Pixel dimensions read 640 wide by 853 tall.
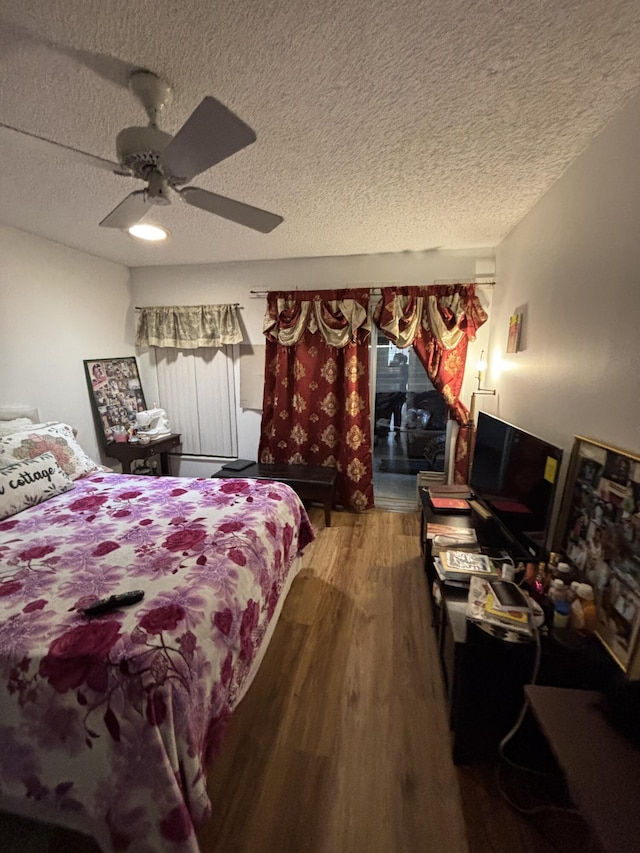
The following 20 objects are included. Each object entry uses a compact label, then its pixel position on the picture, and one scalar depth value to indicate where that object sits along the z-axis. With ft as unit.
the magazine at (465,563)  5.22
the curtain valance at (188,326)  11.50
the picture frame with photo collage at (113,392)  10.97
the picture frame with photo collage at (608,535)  3.48
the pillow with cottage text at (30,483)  6.14
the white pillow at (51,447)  6.98
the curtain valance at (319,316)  10.51
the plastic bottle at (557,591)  4.09
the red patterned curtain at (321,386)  10.70
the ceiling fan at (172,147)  3.30
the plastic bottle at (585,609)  3.93
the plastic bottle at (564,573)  4.29
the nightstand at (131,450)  10.91
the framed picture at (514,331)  7.36
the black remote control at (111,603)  3.61
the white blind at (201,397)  12.20
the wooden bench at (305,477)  10.06
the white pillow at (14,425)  7.95
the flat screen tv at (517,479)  4.91
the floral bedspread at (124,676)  2.94
